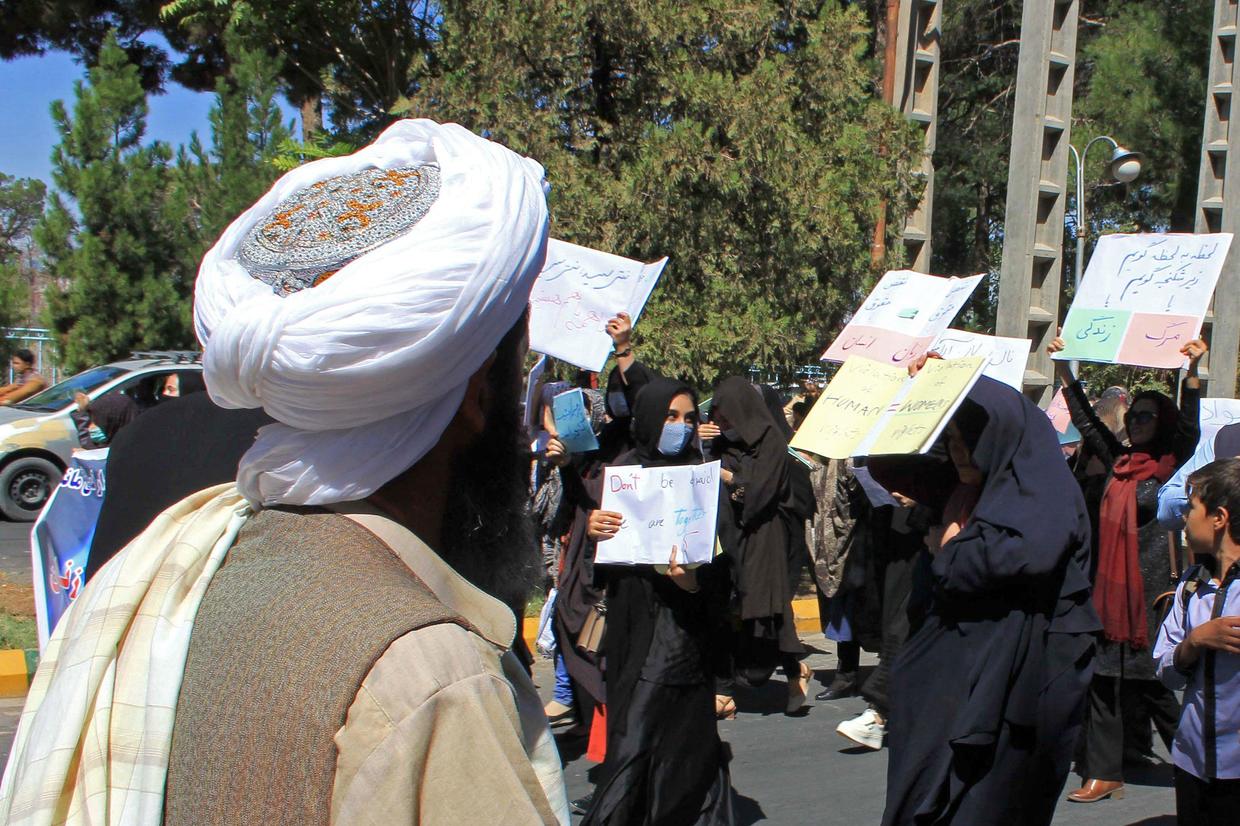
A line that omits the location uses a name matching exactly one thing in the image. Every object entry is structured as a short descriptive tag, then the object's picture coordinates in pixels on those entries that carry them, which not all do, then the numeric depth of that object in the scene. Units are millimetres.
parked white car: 13617
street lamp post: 17522
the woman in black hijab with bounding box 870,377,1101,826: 3709
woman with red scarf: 5914
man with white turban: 1079
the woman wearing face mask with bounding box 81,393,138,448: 10852
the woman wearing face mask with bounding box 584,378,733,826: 4691
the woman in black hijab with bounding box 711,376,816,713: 6680
